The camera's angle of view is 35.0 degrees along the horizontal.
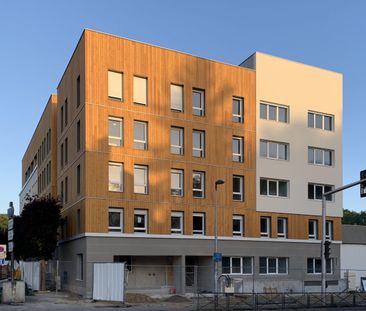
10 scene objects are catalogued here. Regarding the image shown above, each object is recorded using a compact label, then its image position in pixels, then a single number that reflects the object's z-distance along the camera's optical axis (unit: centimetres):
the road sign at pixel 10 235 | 2806
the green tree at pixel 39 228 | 4184
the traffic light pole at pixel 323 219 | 2875
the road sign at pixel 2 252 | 2764
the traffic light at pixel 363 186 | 2834
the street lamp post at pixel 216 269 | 3379
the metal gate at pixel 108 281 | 3011
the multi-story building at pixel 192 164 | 3800
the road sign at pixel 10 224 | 2822
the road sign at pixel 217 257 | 3409
